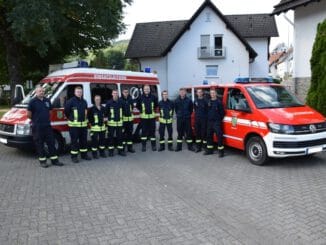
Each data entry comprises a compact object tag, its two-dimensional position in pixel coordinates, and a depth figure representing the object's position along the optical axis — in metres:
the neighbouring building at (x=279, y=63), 68.44
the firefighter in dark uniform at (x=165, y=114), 10.55
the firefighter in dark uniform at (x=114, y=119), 9.78
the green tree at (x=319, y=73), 11.43
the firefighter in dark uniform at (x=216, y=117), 9.44
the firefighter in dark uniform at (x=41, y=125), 8.41
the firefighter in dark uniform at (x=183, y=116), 10.57
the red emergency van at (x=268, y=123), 7.81
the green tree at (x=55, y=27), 12.91
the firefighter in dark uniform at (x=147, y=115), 10.63
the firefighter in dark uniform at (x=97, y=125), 9.41
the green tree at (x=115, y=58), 66.60
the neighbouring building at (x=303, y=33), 13.91
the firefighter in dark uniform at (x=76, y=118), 8.95
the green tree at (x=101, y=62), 57.73
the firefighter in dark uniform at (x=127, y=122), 10.26
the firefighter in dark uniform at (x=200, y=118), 10.08
